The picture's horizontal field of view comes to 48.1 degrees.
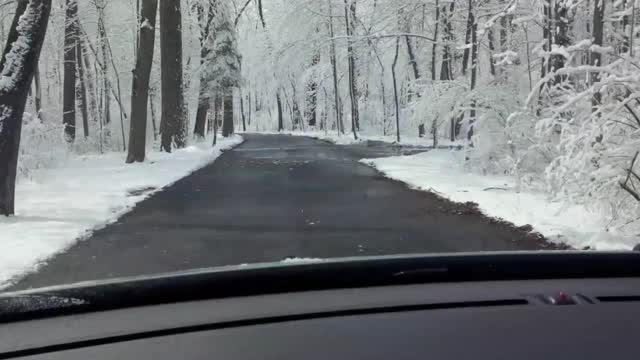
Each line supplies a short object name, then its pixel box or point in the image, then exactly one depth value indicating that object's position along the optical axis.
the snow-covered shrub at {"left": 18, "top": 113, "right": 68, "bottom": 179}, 18.39
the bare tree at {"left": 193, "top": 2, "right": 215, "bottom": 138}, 37.56
